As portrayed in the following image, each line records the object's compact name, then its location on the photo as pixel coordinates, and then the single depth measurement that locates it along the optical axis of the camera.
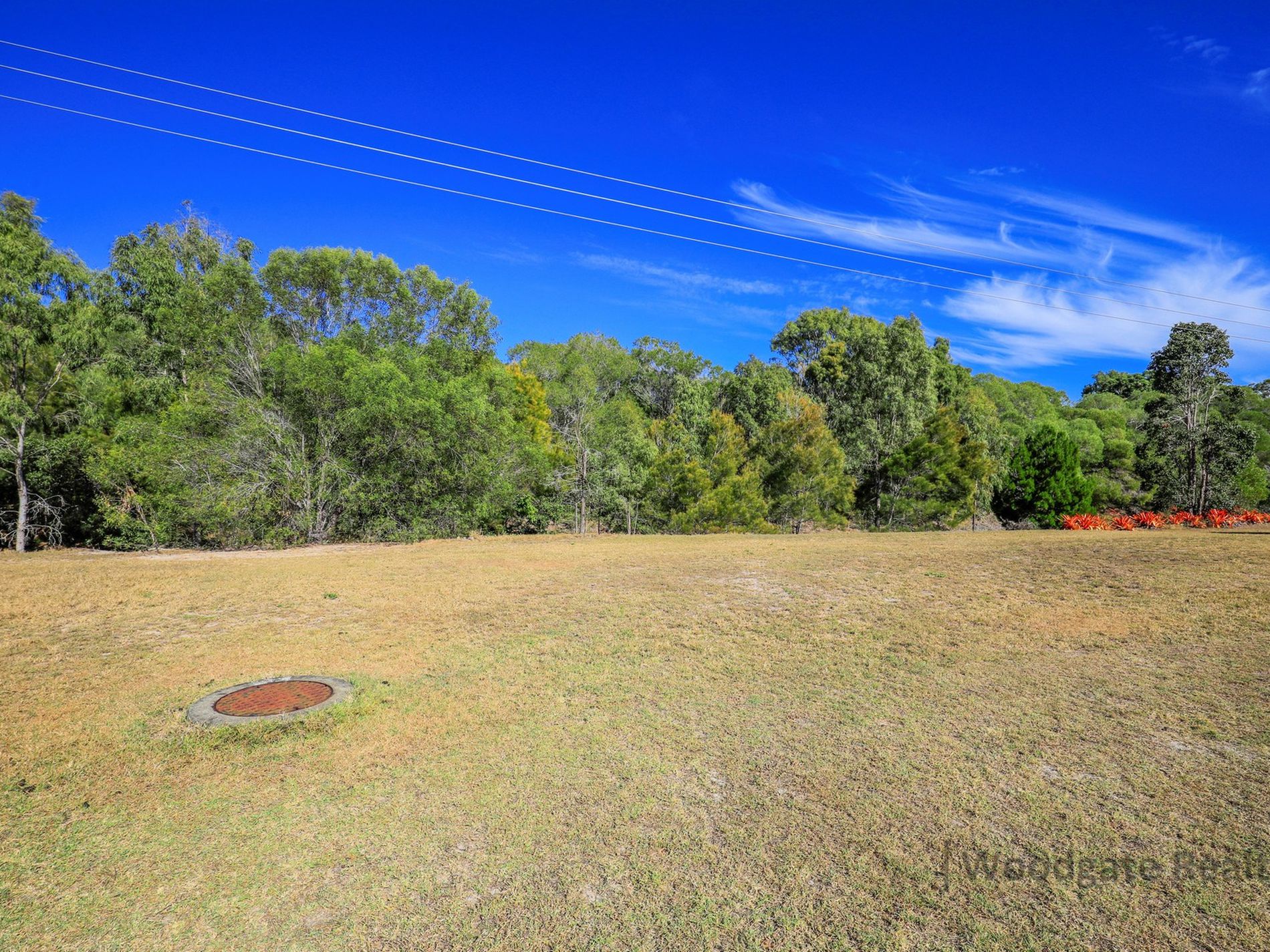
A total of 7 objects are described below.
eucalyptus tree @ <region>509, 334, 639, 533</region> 22.52
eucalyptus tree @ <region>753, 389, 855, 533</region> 22.44
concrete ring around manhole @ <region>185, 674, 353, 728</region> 4.16
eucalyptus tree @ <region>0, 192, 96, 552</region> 13.62
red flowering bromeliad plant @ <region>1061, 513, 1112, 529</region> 15.09
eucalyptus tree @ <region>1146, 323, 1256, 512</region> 26.02
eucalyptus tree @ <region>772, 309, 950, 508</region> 26.41
